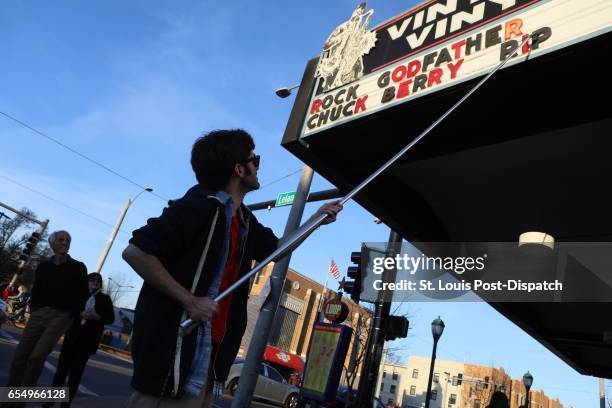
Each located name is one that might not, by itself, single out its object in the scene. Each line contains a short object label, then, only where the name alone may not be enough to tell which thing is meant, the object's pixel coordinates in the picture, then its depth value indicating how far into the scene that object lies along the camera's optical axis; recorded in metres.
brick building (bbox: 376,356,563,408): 68.88
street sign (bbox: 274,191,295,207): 8.98
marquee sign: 3.26
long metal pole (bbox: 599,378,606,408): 21.57
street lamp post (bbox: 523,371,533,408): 17.16
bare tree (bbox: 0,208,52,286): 47.38
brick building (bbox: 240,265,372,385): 41.75
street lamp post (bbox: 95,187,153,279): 20.02
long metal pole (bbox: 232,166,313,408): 6.21
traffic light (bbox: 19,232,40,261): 18.98
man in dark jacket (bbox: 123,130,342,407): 1.61
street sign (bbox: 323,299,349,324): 9.34
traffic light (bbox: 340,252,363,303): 8.58
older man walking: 4.27
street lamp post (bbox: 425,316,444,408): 12.50
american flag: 28.20
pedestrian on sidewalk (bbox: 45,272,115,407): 5.19
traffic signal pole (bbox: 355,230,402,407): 7.29
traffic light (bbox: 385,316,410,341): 8.11
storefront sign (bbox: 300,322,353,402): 7.64
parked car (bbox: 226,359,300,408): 13.80
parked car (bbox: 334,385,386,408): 15.13
